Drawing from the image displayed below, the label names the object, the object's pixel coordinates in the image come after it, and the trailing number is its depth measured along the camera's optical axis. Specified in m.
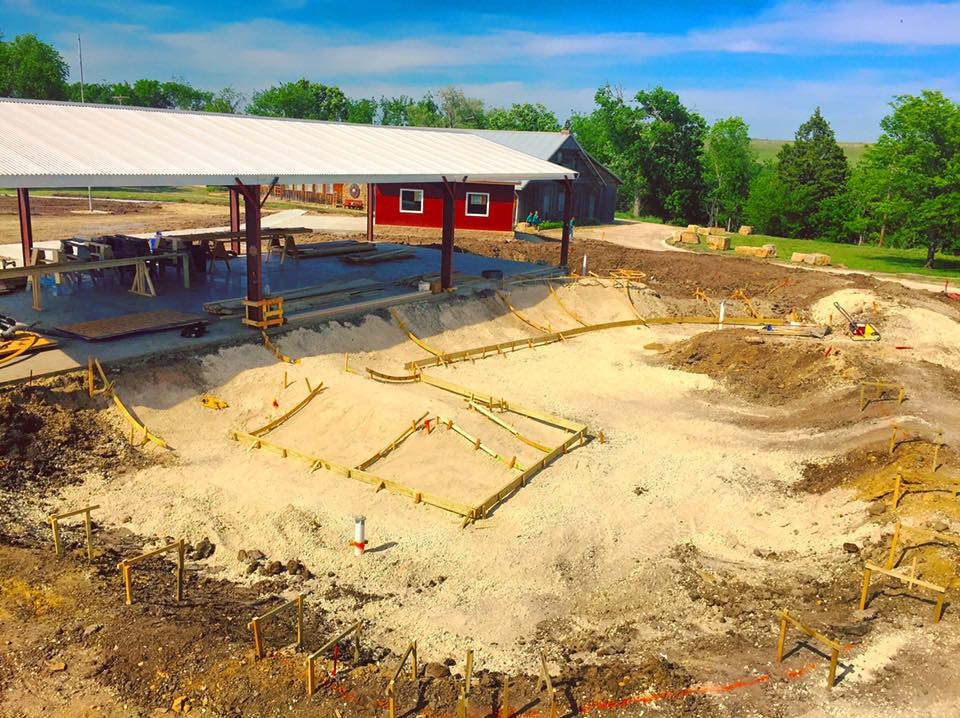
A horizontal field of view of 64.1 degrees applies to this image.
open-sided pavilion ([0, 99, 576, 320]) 16.62
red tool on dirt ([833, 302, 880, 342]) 25.09
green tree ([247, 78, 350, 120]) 97.44
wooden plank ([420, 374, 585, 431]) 16.94
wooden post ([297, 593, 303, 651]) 9.38
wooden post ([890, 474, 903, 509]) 13.20
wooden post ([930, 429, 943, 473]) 14.29
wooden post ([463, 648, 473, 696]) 8.51
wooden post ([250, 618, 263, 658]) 8.91
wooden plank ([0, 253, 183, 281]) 17.81
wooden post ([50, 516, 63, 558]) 11.09
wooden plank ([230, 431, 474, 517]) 13.26
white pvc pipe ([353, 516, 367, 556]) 11.89
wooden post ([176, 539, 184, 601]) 10.37
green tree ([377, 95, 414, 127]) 143.25
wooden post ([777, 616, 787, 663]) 9.21
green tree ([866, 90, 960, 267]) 35.62
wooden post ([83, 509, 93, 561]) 11.09
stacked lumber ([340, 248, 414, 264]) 29.22
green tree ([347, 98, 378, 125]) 104.28
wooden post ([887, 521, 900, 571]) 11.55
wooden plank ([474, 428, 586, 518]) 13.21
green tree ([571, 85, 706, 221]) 61.75
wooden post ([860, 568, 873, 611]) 10.52
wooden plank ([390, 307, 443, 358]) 22.42
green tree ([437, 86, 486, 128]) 128.05
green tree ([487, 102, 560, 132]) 82.75
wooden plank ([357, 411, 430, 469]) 14.59
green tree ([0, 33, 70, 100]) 77.81
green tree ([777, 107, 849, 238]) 55.91
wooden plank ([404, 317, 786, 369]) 21.36
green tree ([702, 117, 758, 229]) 65.50
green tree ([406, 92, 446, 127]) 123.75
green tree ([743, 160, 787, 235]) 55.91
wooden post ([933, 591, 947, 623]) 9.97
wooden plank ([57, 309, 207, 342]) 17.48
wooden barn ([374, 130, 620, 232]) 42.66
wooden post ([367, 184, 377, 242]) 33.17
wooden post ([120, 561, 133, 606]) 10.02
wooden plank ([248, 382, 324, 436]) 15.85
